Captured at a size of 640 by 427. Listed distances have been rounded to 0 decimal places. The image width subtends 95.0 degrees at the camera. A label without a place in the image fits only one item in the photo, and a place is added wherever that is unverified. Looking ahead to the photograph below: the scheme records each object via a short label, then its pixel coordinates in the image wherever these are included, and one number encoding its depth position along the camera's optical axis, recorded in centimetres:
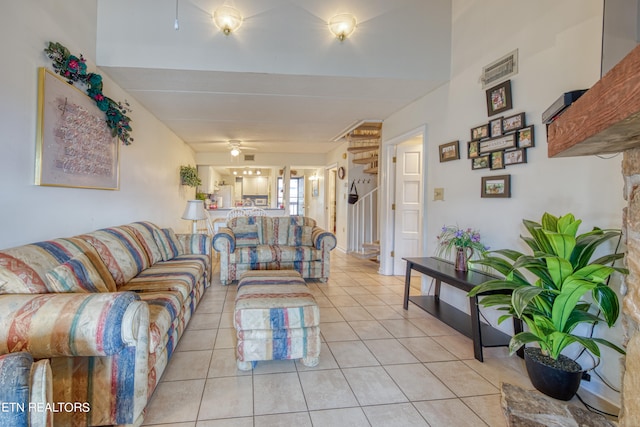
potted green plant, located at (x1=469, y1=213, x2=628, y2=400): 144
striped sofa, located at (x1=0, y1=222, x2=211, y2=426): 122
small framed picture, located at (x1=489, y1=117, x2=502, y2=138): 241
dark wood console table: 212
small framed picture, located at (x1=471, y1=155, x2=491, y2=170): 254
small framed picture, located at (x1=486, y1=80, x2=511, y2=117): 233
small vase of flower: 251
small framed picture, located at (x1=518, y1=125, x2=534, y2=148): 213
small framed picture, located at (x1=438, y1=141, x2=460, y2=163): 292
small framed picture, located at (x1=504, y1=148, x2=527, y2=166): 220
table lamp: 420
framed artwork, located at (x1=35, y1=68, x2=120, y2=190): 200
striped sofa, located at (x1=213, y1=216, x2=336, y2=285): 390
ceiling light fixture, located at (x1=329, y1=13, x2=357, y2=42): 280
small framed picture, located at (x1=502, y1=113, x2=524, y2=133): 220
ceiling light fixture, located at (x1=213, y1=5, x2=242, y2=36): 268
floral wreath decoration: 212
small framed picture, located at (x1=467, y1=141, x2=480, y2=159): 265
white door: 436
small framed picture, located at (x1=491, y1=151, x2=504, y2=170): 239
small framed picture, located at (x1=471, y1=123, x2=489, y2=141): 254
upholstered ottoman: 191
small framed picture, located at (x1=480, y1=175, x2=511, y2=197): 233
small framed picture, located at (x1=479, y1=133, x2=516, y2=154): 228
